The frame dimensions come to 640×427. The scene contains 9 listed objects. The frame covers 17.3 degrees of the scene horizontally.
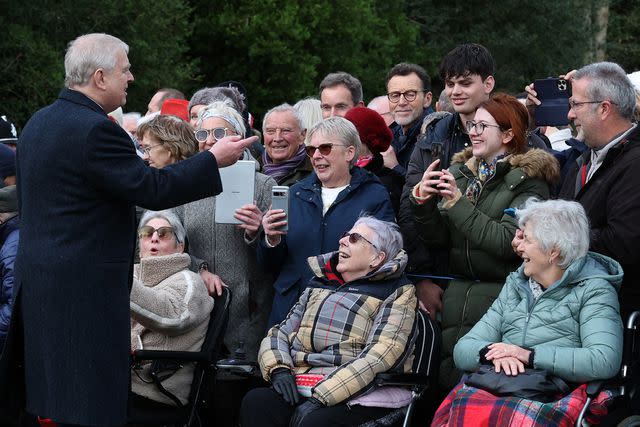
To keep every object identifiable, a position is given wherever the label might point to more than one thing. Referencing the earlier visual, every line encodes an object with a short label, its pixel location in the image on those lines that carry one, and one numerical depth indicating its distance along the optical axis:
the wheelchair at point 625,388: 9.40
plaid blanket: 9.26
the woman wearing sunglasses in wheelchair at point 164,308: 11.07
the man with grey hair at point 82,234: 8.77
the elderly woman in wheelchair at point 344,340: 10.29
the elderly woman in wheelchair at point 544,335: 9.37
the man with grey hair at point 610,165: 10.02
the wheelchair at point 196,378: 10.97
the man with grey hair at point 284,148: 13.04
